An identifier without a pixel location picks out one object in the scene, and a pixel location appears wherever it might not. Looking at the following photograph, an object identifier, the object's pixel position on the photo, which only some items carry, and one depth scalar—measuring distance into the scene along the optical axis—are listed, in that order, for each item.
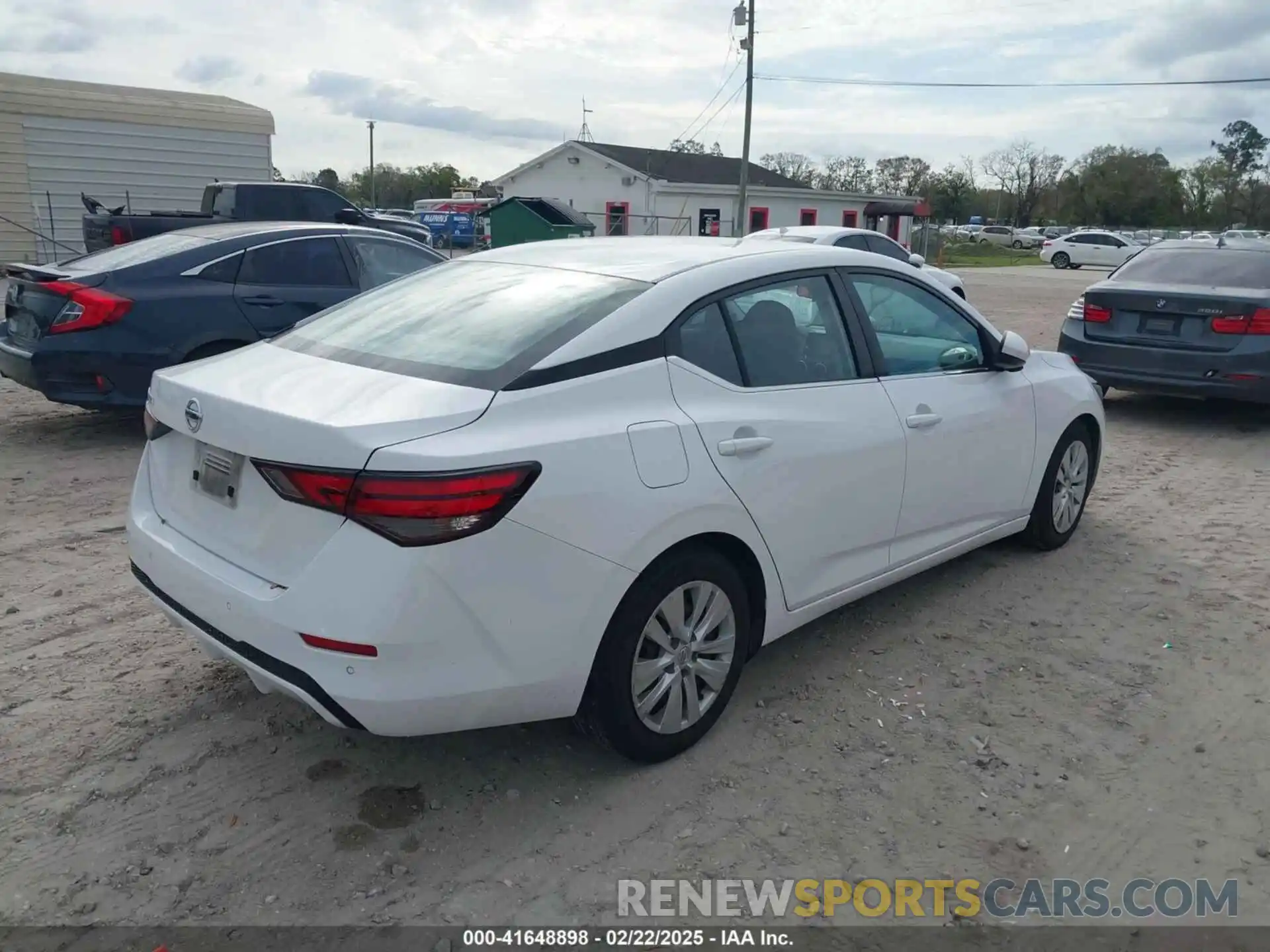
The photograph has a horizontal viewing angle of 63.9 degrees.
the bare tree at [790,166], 72.88
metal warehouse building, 21.02
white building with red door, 36.88
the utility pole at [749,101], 31.67
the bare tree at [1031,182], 82.69
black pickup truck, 12.67
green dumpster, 21.91
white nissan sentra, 2.67
